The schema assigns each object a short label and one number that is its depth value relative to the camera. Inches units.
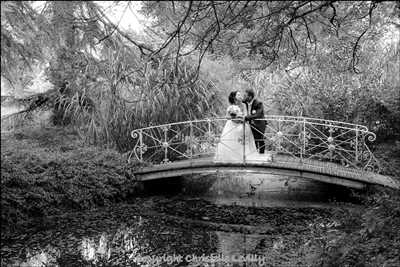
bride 334.6
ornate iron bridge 333.1
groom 326.6
